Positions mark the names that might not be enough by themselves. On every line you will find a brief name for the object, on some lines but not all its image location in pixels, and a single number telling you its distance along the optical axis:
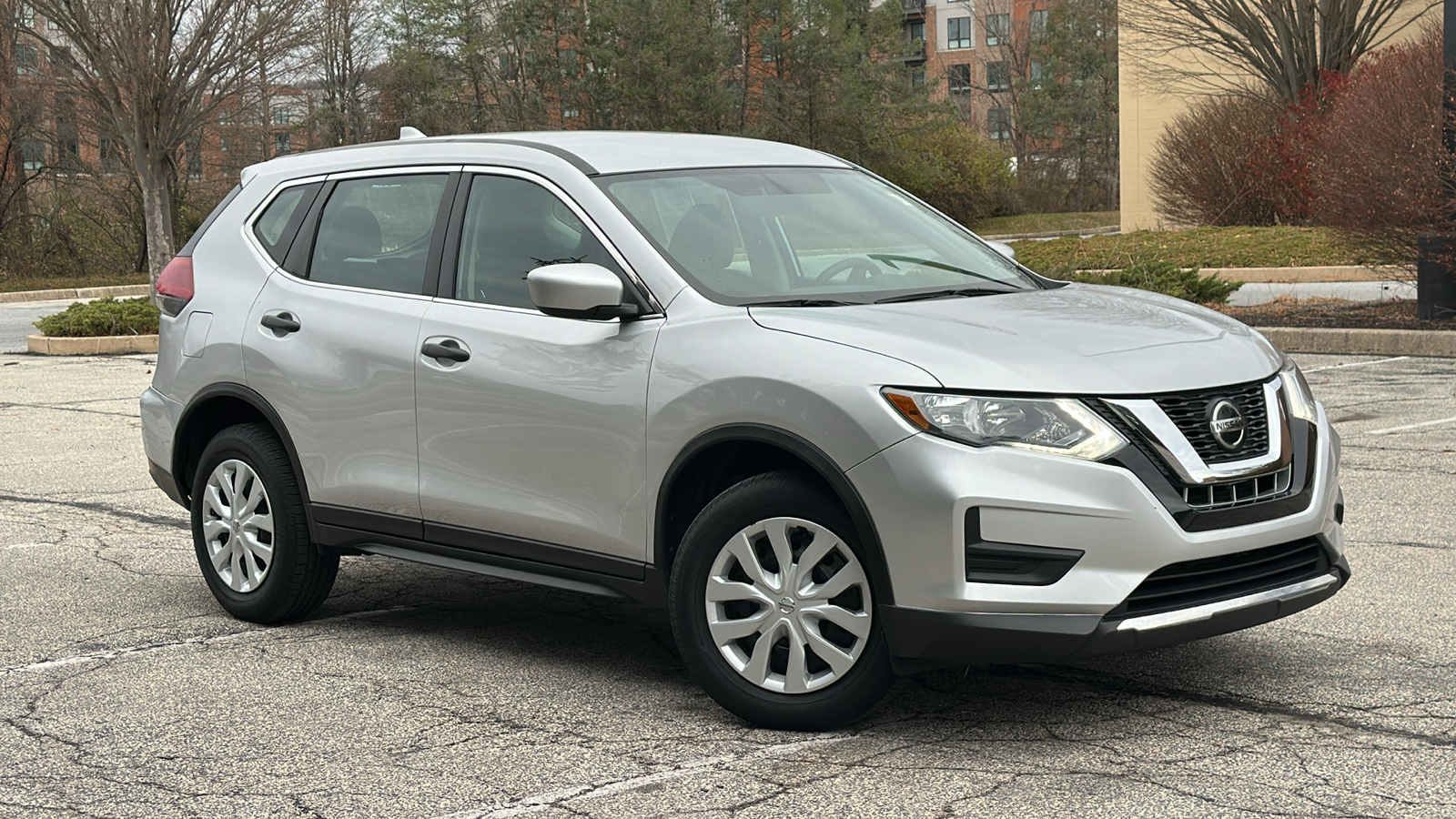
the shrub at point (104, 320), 20.83
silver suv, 4.48
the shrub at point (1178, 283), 17.61
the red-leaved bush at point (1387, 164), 15.80
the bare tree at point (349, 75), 54.72
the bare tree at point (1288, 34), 31.16
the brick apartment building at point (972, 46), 88.31
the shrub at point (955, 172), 53.53
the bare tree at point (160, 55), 24.12
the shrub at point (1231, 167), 30.70
